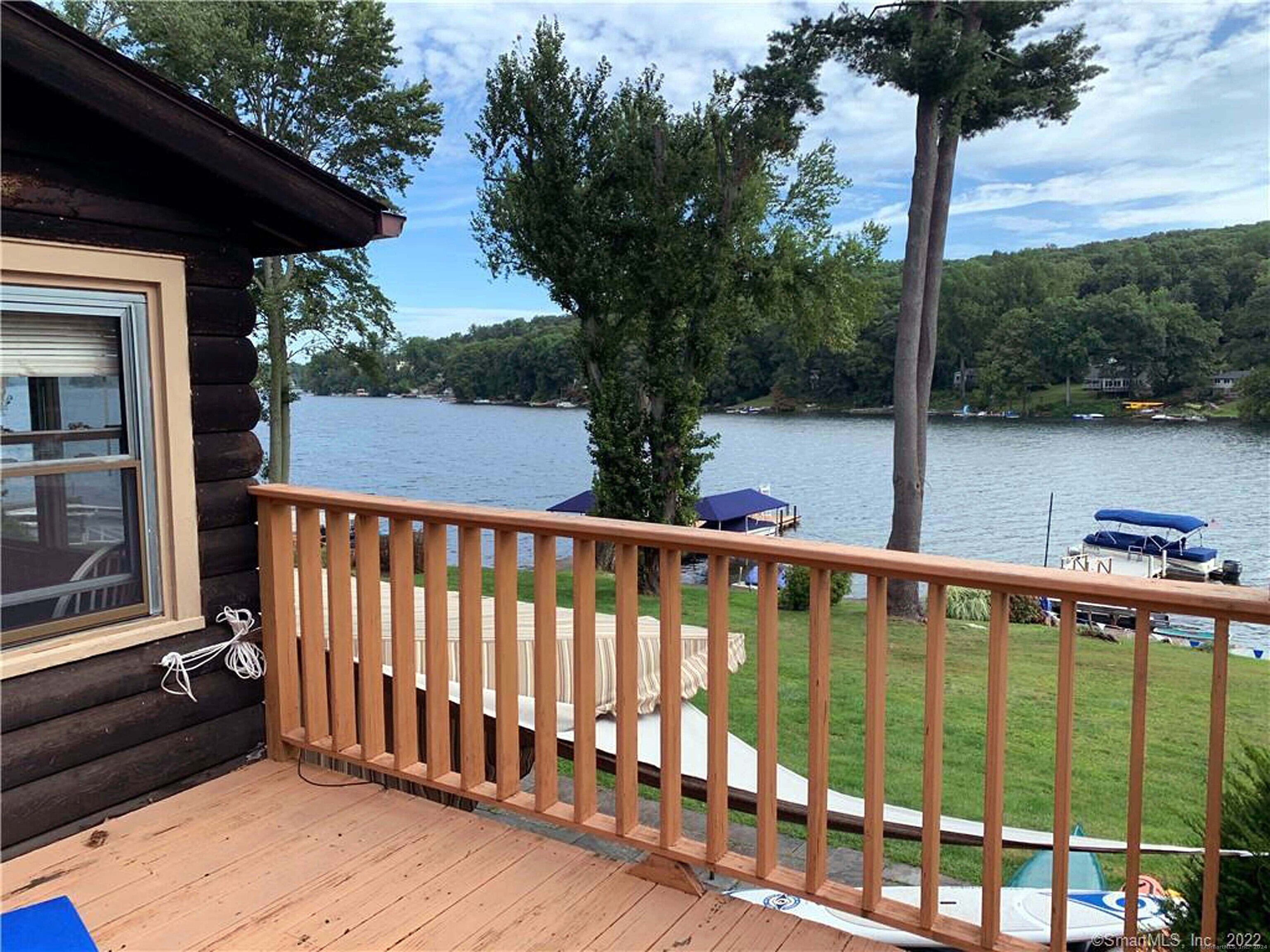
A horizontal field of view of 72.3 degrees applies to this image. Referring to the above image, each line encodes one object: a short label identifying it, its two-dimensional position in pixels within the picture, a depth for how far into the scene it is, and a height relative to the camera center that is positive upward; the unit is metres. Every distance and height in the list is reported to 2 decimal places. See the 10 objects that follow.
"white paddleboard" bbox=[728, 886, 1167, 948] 2.39 -1.59
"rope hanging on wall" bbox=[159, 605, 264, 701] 2.55 -0.78
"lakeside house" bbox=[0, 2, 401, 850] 2.16 -0.01
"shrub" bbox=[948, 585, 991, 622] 15.64 -3.78
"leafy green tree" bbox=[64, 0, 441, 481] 14.95 +5.67
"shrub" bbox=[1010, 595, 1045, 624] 15.28 -3.75
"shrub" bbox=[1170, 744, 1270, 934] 1.49 -0.83
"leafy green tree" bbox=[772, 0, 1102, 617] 11.68 +4.55
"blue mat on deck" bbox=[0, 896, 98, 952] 1.42 -0.89
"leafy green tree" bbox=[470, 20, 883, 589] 14.77 +3.00
